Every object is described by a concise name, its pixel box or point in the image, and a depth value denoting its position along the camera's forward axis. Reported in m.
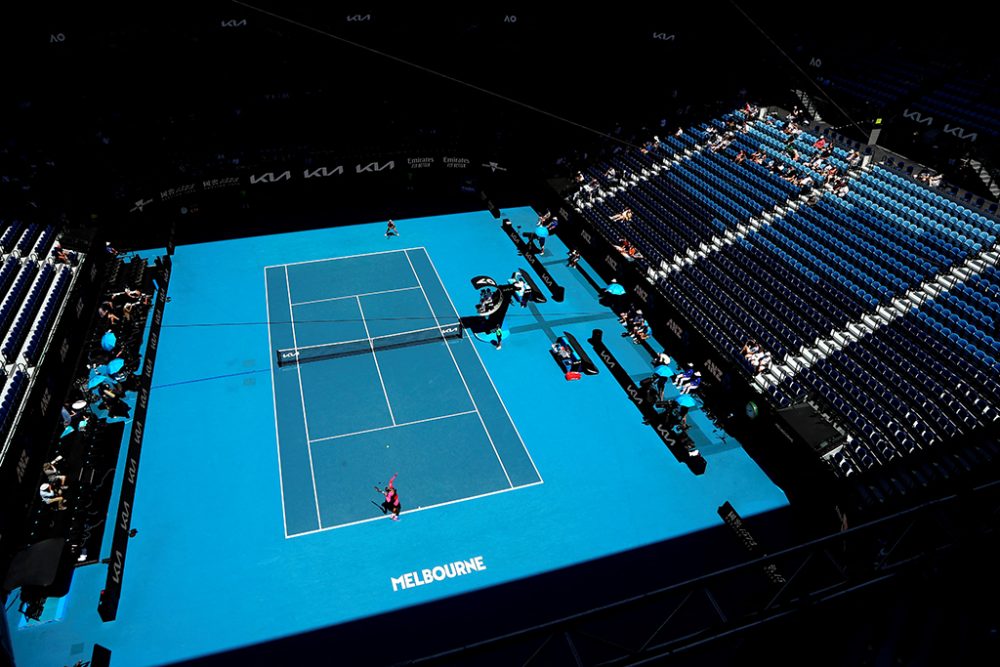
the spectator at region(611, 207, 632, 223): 30.67
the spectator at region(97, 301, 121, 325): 24.50
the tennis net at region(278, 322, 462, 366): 23.83
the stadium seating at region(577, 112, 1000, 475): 18.91
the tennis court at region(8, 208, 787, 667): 15.62
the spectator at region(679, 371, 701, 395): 22.16
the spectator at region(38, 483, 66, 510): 17.44
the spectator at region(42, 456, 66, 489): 17.91
